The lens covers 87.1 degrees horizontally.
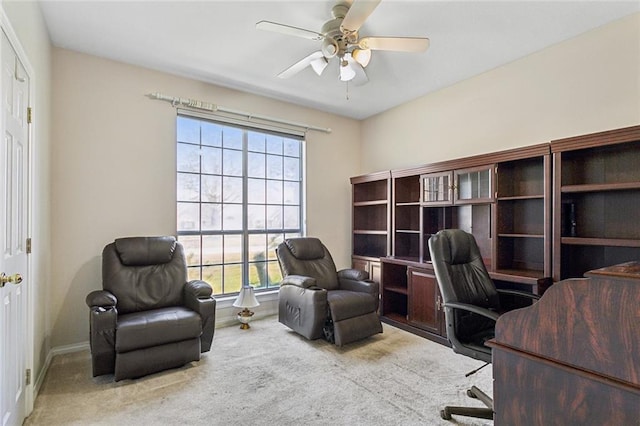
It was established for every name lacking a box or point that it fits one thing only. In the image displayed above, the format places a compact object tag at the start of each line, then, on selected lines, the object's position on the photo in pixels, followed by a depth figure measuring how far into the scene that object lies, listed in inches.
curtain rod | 139.1
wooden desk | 30.9
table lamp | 144.7
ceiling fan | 89.7
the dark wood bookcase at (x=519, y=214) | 103.2
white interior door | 64.4
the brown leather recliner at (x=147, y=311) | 96.0
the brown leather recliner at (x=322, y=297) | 125.3
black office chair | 80.3
